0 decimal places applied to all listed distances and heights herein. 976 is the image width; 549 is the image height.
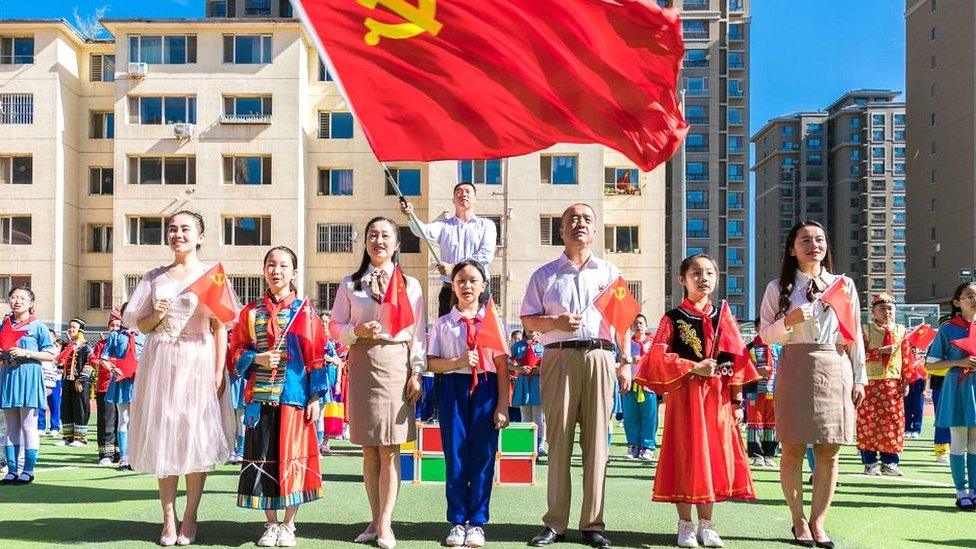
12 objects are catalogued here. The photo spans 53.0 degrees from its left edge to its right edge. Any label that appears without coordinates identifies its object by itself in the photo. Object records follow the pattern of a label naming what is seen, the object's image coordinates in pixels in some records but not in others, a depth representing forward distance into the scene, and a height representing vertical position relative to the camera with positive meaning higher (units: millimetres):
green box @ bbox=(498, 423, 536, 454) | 9352 -1498
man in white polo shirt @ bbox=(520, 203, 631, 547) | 6570 -601
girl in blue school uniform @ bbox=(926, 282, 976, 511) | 8703 -993
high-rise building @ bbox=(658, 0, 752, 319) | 79938 +14105
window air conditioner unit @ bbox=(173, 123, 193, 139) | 38656 +6029
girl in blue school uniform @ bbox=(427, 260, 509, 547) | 6621 -831
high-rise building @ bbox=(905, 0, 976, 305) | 64188 +9762
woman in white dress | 6426 -700
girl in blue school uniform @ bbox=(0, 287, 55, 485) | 9773 -980
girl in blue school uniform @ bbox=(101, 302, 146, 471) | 11844 -1149
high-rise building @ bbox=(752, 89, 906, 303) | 116812 +13002
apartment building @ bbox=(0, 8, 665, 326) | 39094 +4416
